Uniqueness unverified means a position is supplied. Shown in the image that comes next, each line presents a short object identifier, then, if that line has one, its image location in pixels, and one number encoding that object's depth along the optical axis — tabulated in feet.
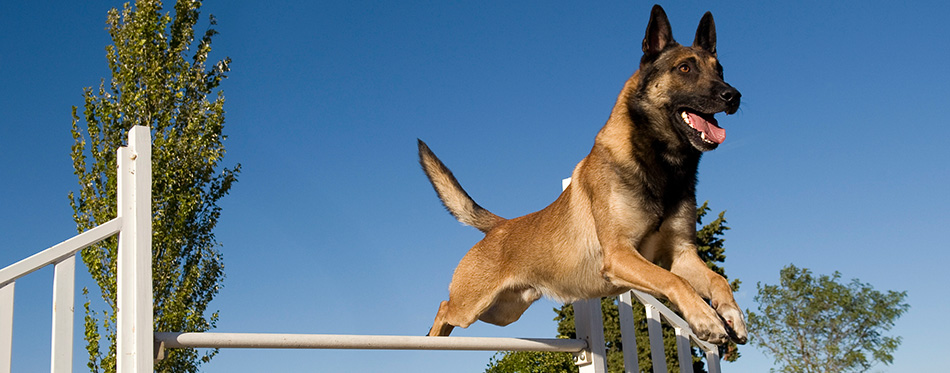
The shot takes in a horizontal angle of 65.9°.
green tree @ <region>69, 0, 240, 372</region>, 36.52
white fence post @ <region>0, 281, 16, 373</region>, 8.95
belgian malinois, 11.54
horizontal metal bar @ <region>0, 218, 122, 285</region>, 9.22
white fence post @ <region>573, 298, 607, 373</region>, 15.37
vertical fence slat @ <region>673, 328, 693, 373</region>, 16.87
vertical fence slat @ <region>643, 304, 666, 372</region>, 15.82
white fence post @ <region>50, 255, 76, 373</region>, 9.32
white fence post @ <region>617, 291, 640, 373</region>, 15.43
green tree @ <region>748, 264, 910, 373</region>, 79.51
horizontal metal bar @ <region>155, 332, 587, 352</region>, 10.74
